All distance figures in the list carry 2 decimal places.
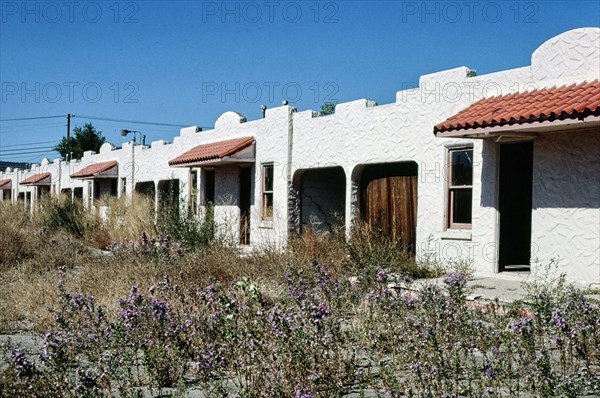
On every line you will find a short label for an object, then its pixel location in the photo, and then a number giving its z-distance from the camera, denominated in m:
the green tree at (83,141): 54.28
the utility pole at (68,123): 61.72
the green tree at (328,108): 51.25
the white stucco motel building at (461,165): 9.46
